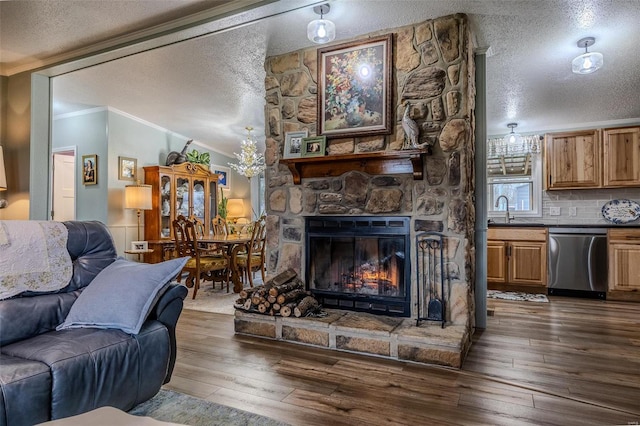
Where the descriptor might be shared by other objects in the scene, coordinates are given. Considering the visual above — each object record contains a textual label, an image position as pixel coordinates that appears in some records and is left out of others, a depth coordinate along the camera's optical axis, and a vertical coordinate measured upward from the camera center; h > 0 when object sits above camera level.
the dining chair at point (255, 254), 5.02 -0.59
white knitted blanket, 1.87 -0.23
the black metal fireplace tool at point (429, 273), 2.83 -0.47
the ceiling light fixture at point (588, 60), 3.03 +1.24
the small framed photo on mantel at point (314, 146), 3.27 +0.59
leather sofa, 1.42 -0.61
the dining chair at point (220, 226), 6.03 -0.21
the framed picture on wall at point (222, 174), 7.81 +0.83
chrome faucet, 5.61 +0.03
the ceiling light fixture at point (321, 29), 2.70 +1.34
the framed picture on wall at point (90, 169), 5.54 +0.65
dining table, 4.74 -0.46
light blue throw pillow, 1.83 -0.43
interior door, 5.82 +0.43
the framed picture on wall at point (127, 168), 5.67 +0.70
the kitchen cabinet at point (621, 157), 4.77 +0.72
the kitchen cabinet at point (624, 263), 4.43 -0.60
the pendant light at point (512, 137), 5.25 +1.07
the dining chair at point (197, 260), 4.61 -0.61
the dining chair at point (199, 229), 4.95 -0.28
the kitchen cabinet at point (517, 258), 4.86 -0.60
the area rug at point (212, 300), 4.03 -1.04
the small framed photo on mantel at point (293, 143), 3.40 +0.64
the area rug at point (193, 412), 1.78 -0.99
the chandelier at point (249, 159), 5.85 +0.86
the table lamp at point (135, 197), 5.49 +0.24
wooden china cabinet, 5.92 +0.24
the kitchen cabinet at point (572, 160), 4.98 +0.72
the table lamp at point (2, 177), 3.65 +0.35
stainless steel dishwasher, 4.60 -0.62
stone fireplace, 2.81 +0.29
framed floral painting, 3.08 +1.07
